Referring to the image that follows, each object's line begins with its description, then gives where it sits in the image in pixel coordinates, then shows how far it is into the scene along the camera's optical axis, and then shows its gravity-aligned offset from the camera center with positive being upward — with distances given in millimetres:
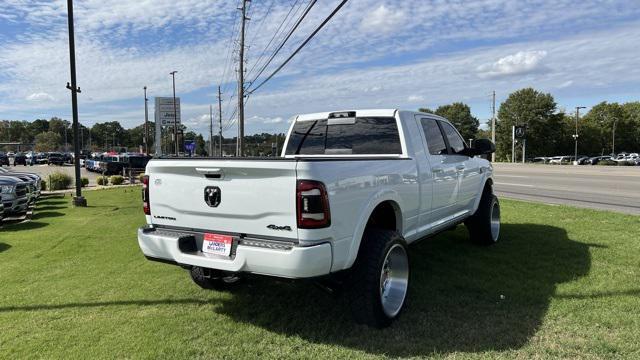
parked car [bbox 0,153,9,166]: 60112 -621
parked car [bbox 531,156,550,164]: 86562 -1373
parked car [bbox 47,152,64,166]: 62847 -535
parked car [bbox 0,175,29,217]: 11336 -948
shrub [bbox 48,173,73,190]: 22641 -1228
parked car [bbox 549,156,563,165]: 80075 -1310
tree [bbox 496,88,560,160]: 96000 +5935
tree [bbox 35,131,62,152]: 127438 +3419
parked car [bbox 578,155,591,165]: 72312 -1344
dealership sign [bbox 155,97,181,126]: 72312 +6595
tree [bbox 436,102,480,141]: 124938 +9392
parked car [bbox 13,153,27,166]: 66438 -674
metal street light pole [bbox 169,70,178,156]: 54031 +6587
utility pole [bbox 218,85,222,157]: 65250 +6243
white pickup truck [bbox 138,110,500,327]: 3594 -500
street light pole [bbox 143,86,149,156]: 63750 +5162
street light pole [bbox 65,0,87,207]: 14602 +1995
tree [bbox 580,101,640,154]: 107188 +4711
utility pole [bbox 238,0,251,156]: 32969 +4813
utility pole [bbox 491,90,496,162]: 75300 +6081
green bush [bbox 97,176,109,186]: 26870 -1446
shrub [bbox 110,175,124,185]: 26594 -1381
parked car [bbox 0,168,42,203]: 14734 -844
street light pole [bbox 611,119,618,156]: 100875 +2064
